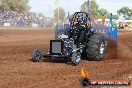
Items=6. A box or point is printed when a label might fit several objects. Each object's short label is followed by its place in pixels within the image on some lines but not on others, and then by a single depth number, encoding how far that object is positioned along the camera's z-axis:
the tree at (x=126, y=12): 112.06
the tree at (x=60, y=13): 52.41
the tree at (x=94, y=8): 95.51
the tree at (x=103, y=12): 109.41
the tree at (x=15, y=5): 85.66
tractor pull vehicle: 14.39
